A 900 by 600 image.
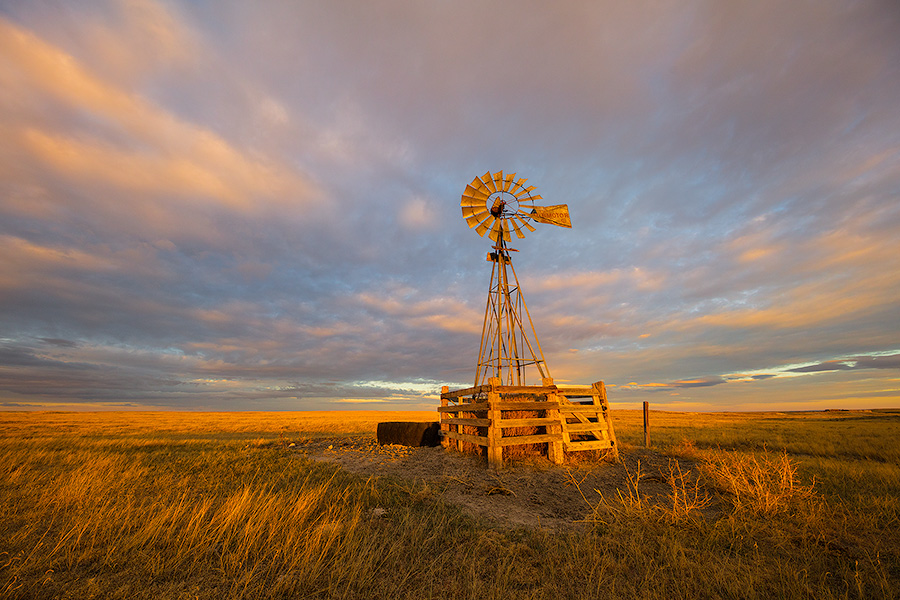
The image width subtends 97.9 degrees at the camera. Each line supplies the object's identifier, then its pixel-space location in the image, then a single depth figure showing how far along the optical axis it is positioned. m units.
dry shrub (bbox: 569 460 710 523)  6.92
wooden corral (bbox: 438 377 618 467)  11.43
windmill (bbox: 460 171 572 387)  15.02
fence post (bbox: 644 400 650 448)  17.22
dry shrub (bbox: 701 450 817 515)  7.60
